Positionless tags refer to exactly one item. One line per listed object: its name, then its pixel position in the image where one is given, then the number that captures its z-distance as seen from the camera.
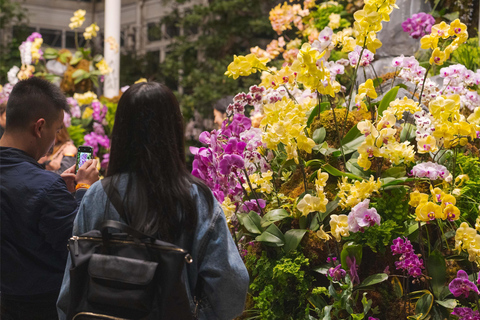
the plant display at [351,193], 3.11
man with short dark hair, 3.02
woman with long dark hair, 2.66
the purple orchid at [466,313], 3.09
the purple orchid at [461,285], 3.07
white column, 8.24
